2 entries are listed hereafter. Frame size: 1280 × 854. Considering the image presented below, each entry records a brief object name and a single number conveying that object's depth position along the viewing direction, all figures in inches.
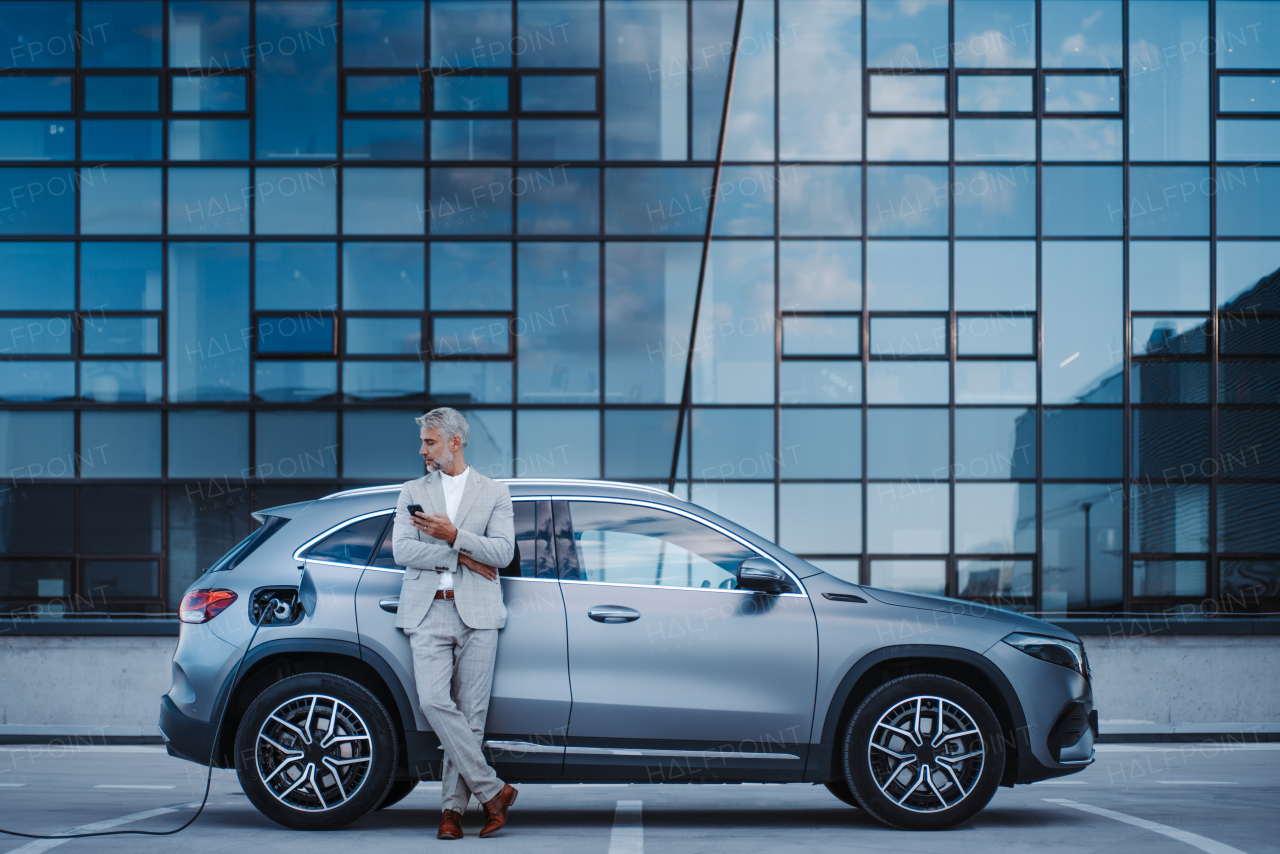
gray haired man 219.0
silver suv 226.1
